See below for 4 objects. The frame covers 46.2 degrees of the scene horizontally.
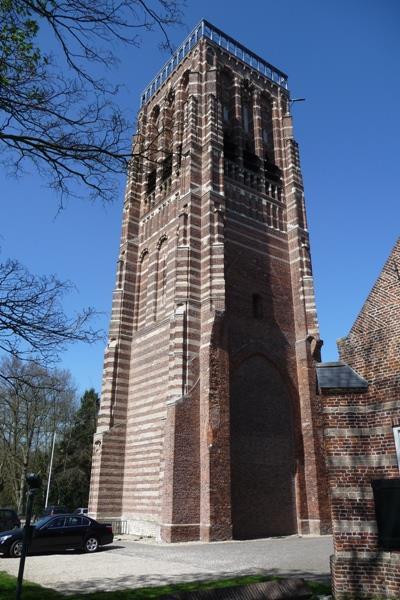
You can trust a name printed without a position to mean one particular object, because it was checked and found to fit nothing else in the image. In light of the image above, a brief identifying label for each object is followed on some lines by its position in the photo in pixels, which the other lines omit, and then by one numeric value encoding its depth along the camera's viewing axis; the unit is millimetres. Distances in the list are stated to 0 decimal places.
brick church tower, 20438
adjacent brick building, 8727
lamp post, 7949
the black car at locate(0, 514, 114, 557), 14711
